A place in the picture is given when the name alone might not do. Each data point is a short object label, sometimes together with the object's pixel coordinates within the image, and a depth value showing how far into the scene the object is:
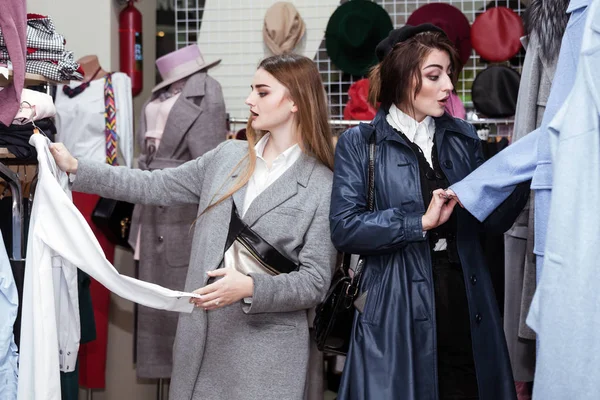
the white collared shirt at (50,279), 2.31
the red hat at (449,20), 4.53
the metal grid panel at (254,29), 4.93
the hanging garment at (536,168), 2.09
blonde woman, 2.61
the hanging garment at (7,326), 2.30
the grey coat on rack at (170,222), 4.31
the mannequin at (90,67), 4.39
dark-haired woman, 2.48
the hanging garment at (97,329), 4.36
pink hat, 4.41
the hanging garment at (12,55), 2.52
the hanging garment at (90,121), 4.16
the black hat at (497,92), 4.30
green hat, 4.62
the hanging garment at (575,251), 1.82
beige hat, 4.72
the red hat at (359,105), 4.43
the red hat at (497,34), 4.50
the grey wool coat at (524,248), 2.91
